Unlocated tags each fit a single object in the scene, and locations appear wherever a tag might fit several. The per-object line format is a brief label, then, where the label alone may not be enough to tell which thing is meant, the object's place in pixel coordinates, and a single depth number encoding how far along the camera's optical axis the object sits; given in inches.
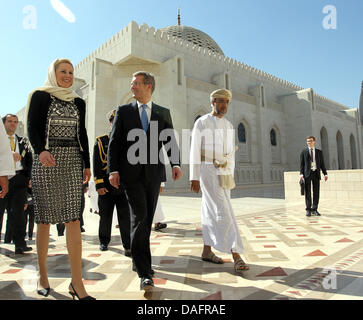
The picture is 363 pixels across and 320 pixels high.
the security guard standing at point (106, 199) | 122.2
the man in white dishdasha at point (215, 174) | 95.7
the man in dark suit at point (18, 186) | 120.4
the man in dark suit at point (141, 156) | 75.0
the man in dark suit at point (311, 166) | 217.0
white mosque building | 646.5
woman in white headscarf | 69.7
